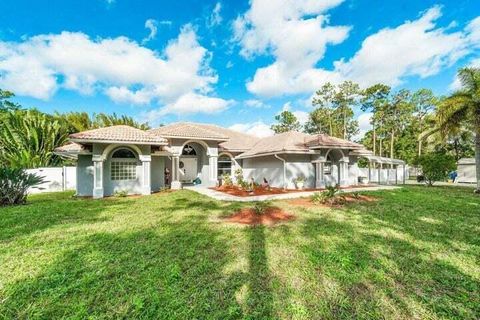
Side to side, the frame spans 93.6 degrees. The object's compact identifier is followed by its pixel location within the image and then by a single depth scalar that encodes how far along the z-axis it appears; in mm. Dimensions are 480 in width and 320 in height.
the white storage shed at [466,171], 27845
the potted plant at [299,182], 17344
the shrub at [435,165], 19623
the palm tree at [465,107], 15570
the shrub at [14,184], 11180
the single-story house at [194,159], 14906
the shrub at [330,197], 11492
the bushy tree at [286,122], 49175
